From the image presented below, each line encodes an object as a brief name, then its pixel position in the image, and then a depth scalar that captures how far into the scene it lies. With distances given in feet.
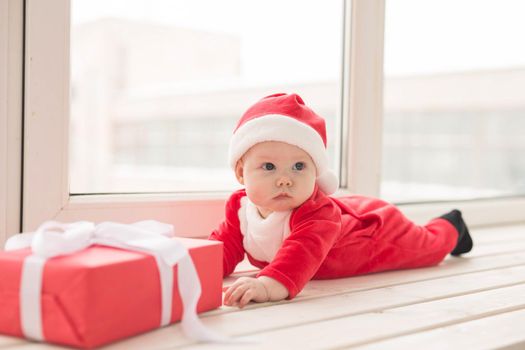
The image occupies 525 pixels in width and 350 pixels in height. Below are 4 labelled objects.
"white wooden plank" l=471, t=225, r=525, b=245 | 5.69
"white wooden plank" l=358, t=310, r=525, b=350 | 2.50
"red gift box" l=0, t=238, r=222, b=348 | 2.22
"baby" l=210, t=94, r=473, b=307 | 3.23
